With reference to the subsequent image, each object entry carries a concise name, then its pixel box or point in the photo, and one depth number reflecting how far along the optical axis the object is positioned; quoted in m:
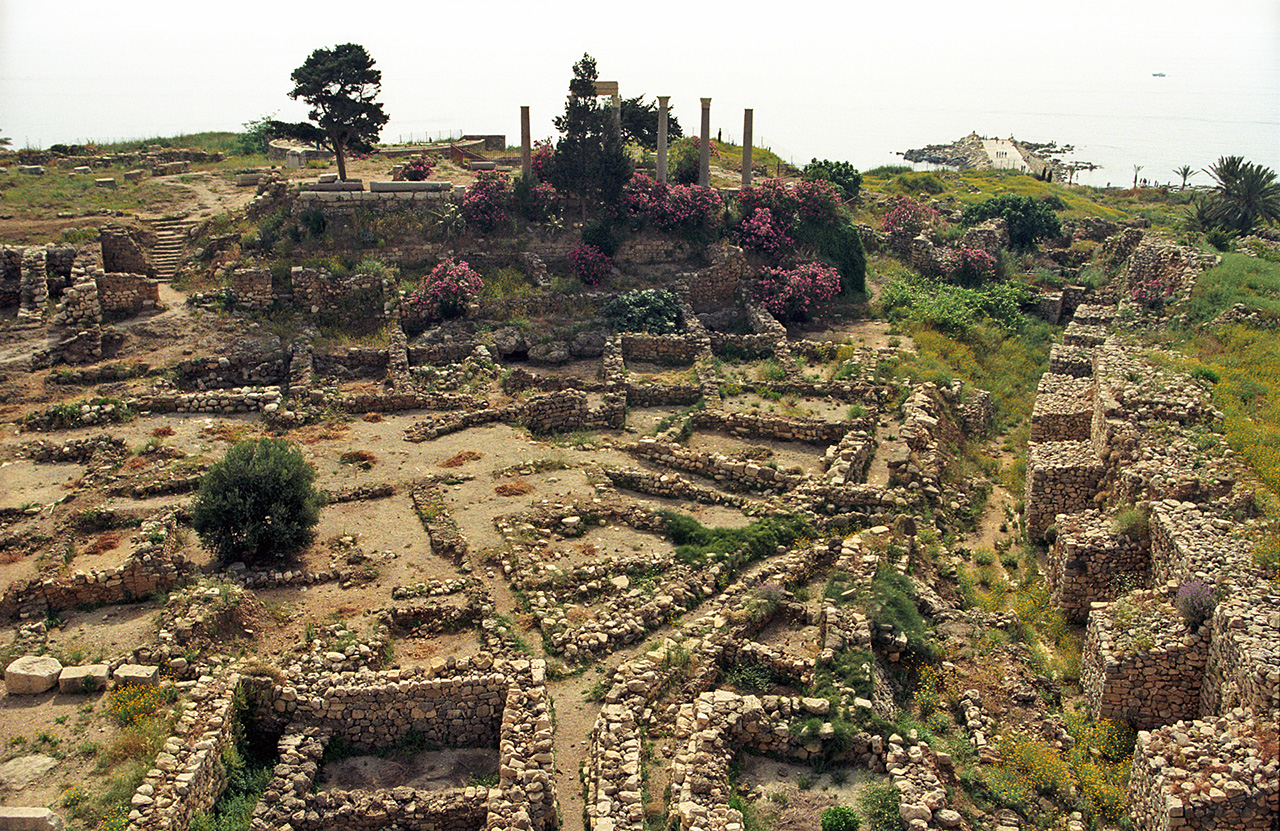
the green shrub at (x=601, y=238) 30.00
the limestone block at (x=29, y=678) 12.97
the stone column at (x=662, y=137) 32.81
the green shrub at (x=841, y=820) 11.48
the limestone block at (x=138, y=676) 13.15
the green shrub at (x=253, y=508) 16.36
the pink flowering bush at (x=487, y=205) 30.12
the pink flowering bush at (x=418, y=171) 32.50
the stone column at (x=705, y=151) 33.06
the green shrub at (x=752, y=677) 14.12
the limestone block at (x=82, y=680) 13.03
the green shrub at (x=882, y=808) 11.59
